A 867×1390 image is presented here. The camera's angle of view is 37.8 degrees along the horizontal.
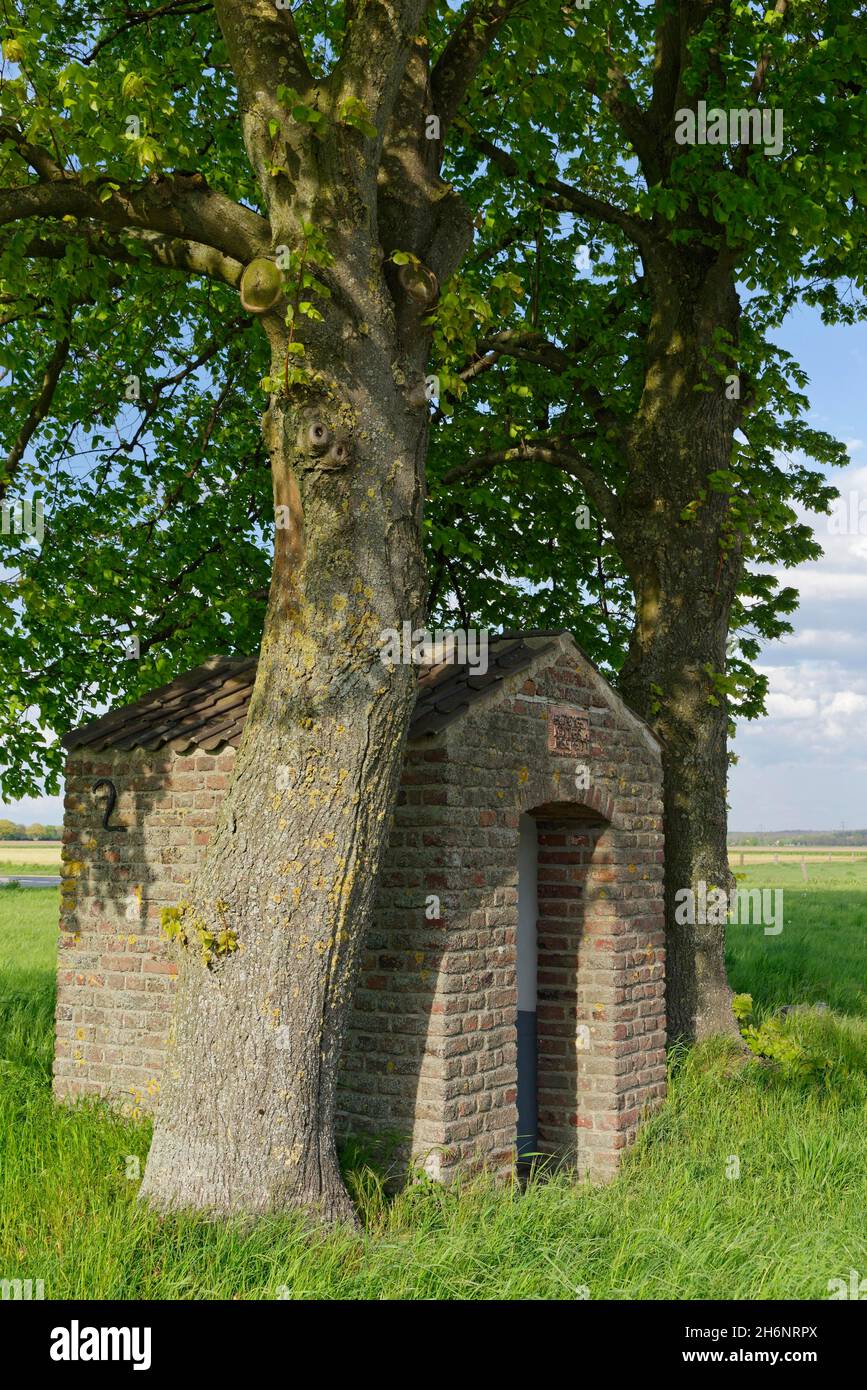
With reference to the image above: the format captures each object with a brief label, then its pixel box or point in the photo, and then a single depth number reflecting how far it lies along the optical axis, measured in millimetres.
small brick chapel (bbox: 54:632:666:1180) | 6562
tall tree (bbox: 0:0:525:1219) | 5621
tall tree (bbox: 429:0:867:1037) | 9617
